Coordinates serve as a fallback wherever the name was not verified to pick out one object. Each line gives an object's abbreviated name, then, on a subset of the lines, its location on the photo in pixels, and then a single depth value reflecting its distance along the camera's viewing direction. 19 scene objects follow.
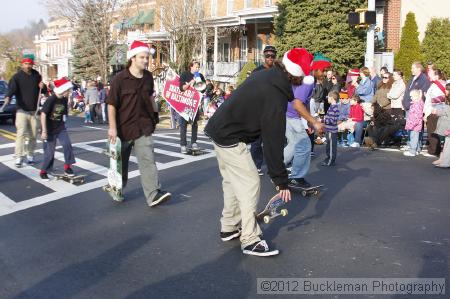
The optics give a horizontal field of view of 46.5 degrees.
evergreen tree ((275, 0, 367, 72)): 22.81
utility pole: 16.94
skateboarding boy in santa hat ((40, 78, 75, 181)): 8.85
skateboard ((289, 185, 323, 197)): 7.70
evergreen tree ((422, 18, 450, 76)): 24.03
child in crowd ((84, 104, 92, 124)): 23.77
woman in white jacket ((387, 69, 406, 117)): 13.65
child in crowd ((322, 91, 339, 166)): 10.34
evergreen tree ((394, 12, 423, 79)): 23.70
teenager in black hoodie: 4.84
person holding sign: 11.91
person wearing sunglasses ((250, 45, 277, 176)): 8.38
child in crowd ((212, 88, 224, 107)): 20.75
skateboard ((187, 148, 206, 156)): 11.91
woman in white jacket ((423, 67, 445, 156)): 11.48
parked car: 20.29
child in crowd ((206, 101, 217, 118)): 19.91
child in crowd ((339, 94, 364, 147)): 13.78
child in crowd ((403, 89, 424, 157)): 11.96
